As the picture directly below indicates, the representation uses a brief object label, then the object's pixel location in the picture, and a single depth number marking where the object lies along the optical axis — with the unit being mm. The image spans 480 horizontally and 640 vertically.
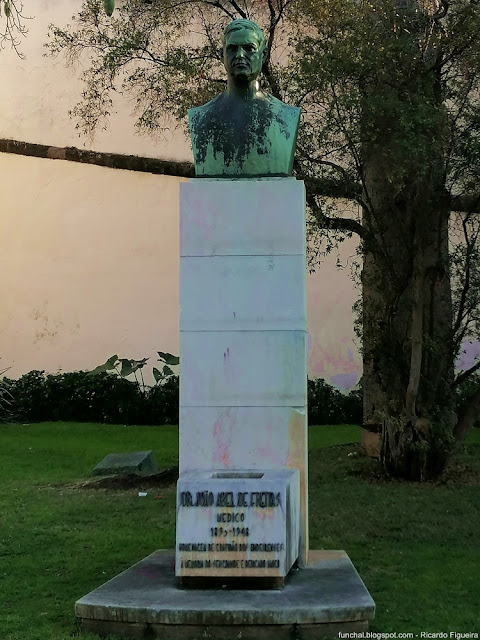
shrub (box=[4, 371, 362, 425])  12258
